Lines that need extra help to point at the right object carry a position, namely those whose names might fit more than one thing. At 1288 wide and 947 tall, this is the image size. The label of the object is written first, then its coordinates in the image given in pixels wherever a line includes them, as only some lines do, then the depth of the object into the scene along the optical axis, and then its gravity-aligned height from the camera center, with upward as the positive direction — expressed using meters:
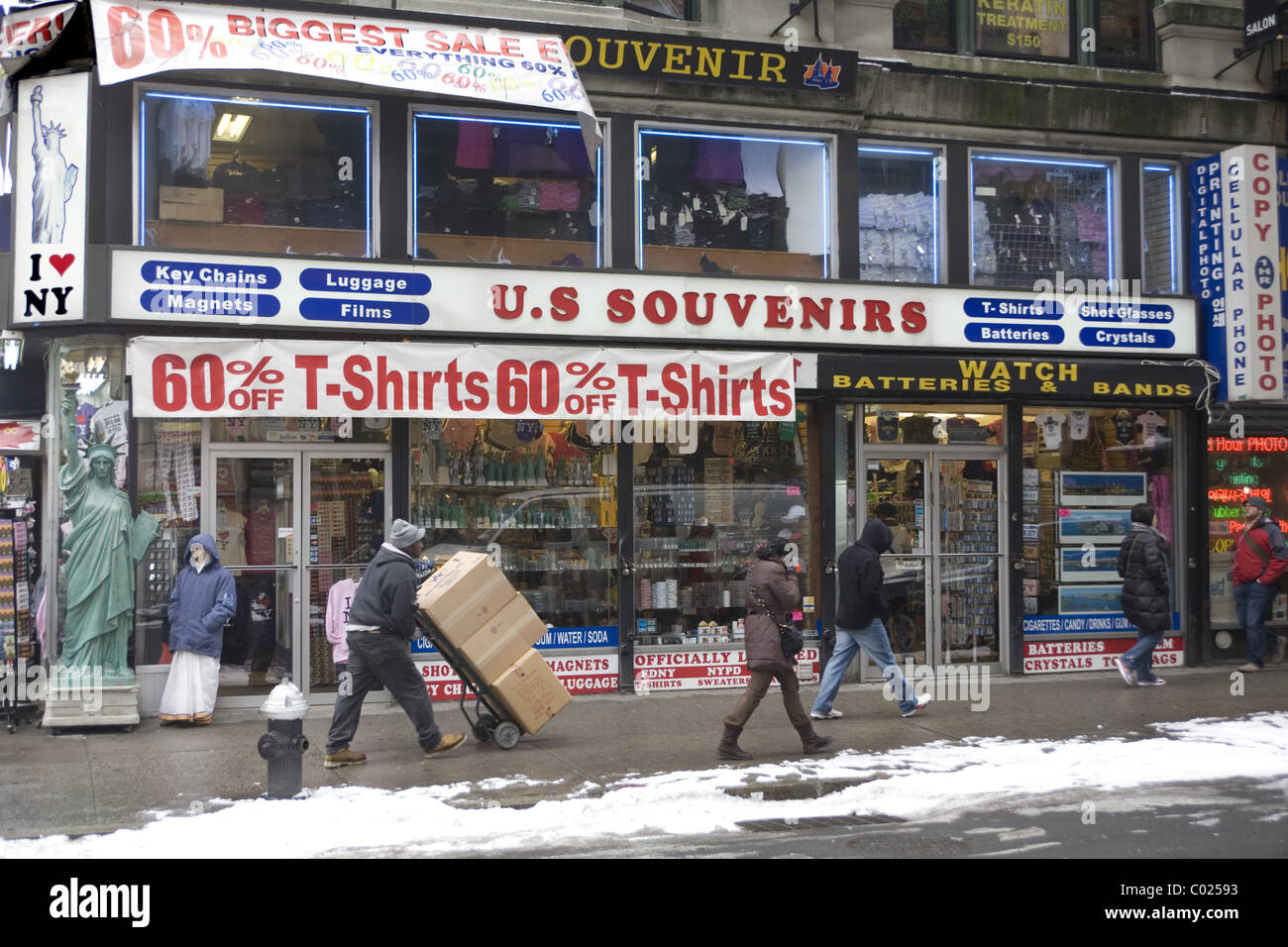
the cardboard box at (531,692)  9.58 -1.31
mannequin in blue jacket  10.72 -0.90
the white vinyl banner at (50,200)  10.72 +2.98
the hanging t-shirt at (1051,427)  13.82 +1.09
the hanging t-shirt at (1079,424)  13.94 +1.13
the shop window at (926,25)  13.70 +5.66
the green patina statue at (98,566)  10.48 -0.28
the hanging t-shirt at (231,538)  11.43 -0.06
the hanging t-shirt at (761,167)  13.03 +3.85
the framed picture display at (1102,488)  13.93 +0.38
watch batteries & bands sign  12.60 +1.56
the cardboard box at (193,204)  11.39 +3.10
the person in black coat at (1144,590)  12.55 -0.72
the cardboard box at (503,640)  9.43 -0.87
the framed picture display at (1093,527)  13.88 -0.05
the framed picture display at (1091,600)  13.77 -0.89
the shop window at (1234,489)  14.30 +0.37
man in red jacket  13.38 -0.56
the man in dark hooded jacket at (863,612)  10.50 -0.76
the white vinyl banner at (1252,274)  13.50 +2.75
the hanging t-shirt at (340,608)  11.44 -0.73
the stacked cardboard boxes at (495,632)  9.35 -0.80
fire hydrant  7.86 -1.37
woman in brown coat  9.30 -0.98
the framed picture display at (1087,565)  13.82 -0.49
